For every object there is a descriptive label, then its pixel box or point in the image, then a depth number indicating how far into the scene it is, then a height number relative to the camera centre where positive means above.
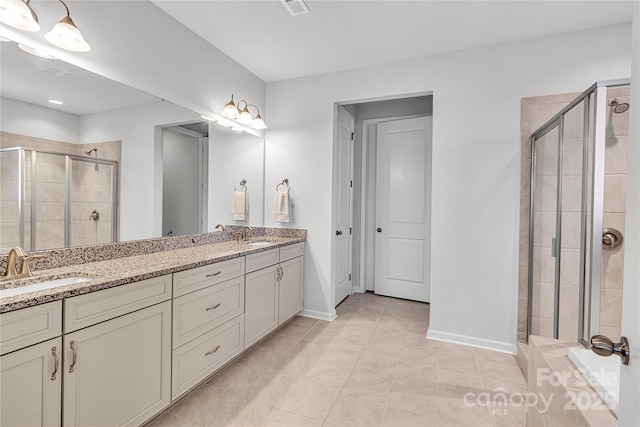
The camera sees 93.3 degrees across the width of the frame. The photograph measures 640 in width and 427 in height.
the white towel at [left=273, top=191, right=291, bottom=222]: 3.18 +0.03
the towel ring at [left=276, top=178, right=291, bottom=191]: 3.26 +0.29
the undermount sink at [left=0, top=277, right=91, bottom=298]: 1.28 -0.36
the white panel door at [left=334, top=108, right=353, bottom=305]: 3.38 +0.07
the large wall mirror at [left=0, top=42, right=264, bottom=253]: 1.48 +0.30
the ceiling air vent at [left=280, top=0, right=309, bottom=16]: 2.02 +1.39
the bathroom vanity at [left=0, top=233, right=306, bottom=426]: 1.10 -0.60
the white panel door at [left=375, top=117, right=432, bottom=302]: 3.61 +0.04
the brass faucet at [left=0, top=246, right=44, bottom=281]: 1.37 -0.28
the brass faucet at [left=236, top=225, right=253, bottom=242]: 3.02 -0.24
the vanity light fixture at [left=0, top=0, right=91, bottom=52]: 1.33 +0.84
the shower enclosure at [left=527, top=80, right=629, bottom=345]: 1.58 -0.02
